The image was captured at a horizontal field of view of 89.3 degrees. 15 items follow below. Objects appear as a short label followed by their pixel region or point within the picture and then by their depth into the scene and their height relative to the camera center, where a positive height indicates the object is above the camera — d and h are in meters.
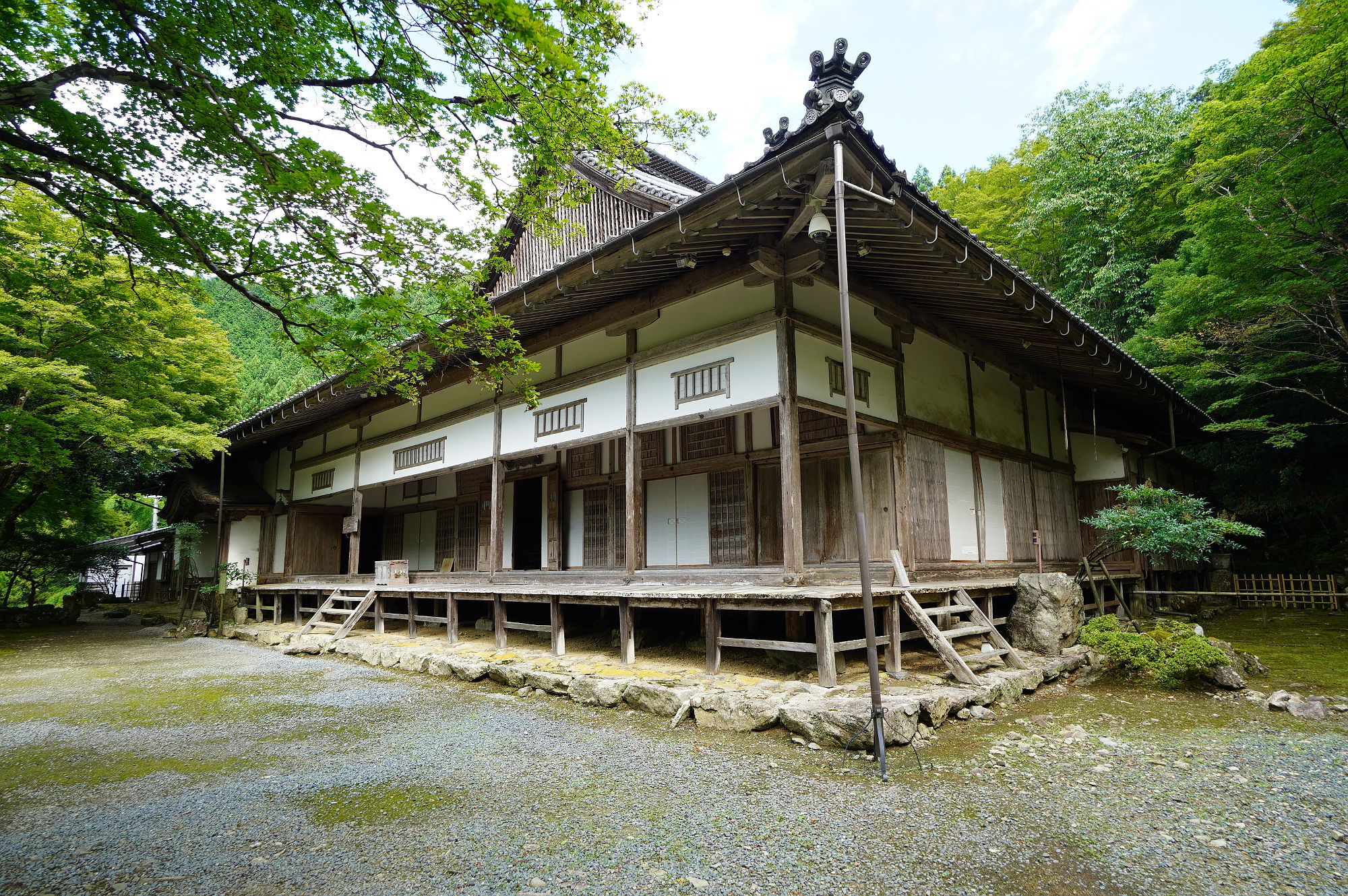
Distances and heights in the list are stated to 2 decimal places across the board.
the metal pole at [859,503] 4.43 +0.27
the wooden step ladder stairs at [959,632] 6.46 -0.91
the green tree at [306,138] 3.77 +2.60
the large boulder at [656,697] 6.10 -1.37
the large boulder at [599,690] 6.67 -1.42
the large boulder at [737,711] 5.49 -1.35
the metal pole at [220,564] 15.48 -0.28
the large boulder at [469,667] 8.27 -1.43
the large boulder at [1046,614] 7.77 -0.84
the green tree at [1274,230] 11.26 +5.58
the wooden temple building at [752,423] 6.88 +1.84
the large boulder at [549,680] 7.22 -1.43
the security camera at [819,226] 5.67 +2.63
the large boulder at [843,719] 4.86 -1.28
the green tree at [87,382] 10.45 +3.20
